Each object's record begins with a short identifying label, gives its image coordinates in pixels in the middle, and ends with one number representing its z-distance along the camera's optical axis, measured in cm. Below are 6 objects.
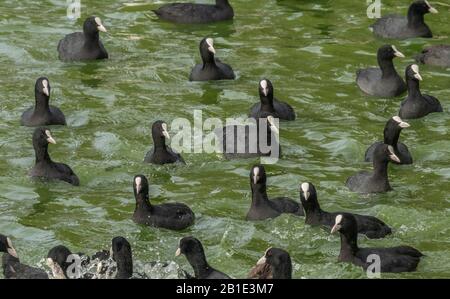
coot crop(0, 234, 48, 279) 1753
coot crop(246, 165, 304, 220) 1988
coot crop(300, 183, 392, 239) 1930
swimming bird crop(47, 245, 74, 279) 1755
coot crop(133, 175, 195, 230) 1980
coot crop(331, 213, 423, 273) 1812
